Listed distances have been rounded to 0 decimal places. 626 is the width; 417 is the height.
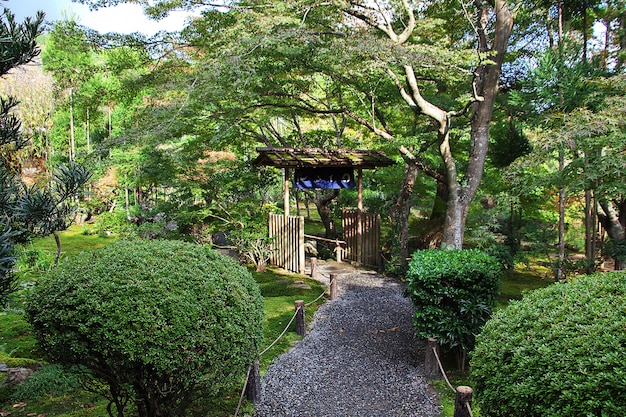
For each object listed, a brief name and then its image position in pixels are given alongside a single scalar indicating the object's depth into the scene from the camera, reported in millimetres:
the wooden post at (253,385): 4152
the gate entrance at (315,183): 9914
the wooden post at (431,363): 4914
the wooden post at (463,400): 3292
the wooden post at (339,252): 11729
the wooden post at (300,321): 6211
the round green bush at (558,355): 1899
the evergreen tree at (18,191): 3075
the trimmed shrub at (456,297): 5027
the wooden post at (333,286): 8038
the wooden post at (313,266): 9820
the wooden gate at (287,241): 9961
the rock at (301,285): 8703
